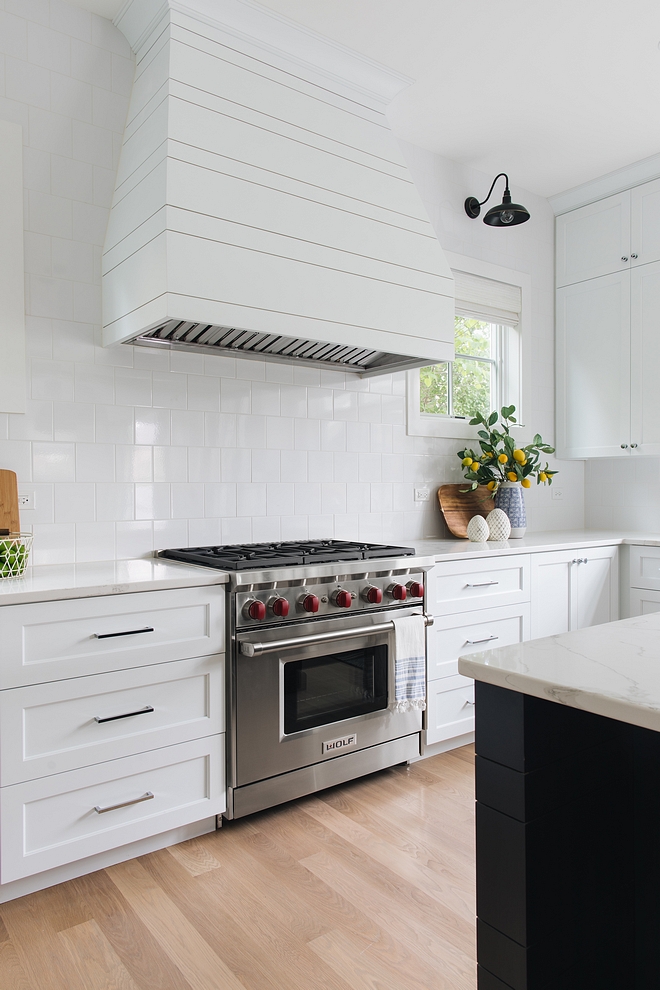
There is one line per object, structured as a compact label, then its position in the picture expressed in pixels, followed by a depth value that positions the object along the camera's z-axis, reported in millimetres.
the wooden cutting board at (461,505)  3506
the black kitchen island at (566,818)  964
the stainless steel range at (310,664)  2160
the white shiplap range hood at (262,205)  2117
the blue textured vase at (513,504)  3529
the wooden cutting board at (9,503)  2180
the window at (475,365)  3619
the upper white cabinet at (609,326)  3691
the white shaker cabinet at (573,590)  3168
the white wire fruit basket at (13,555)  1950
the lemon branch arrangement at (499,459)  3488
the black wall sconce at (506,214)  3312
